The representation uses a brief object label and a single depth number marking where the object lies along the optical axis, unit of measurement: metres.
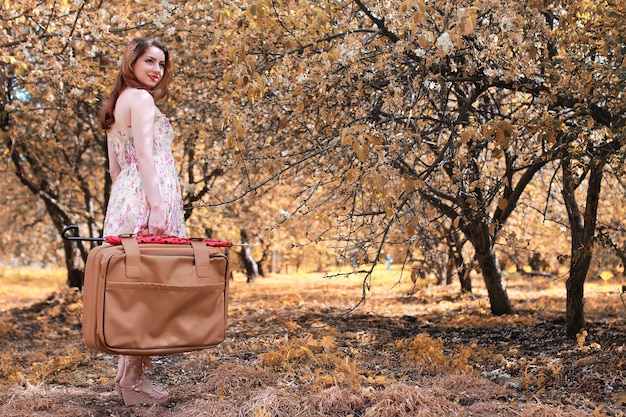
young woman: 3.58
